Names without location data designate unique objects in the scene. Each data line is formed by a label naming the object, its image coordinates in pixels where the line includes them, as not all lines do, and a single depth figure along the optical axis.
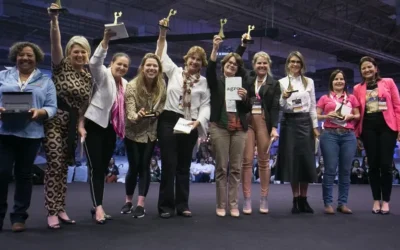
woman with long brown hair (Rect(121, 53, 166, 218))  2.74
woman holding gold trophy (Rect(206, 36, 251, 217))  2.82
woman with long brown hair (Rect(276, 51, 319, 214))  3.02
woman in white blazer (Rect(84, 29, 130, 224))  2.44
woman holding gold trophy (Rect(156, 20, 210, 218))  2.75
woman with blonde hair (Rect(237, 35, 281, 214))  2.96
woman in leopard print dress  2.34
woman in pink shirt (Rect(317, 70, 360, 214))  3.10
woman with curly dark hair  2.19
